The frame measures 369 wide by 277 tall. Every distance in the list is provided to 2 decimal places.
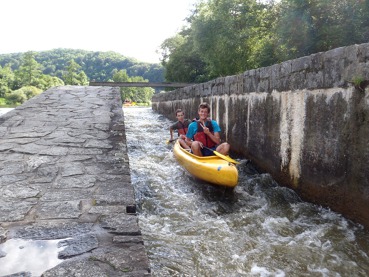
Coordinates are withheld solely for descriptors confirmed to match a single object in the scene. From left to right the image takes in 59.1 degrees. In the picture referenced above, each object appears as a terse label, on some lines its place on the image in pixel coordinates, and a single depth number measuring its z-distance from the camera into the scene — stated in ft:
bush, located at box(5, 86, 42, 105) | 181.16
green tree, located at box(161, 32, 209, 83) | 101.09
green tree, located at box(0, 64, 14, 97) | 204.13
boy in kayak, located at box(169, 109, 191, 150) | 30.08
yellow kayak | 16.07
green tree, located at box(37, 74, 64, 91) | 222.48
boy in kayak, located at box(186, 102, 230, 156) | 19.69
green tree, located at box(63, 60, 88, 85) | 240.53
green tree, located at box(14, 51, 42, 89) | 222.48
